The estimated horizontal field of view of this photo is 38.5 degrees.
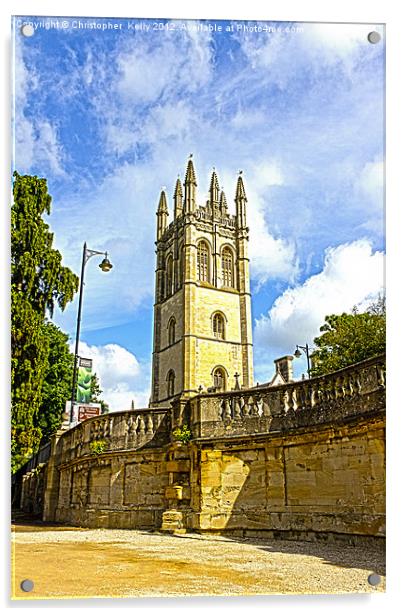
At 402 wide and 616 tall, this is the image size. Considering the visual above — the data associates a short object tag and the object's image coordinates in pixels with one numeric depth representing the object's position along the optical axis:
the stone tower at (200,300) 42.62
